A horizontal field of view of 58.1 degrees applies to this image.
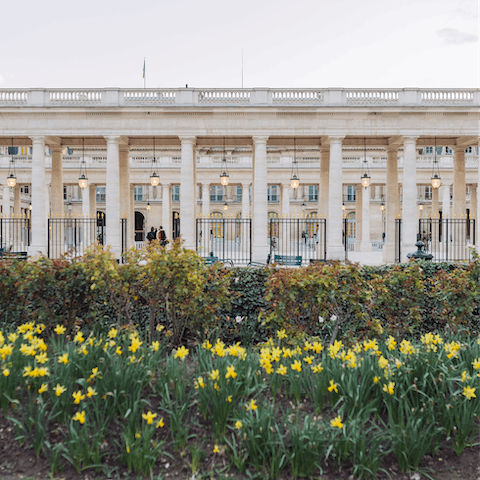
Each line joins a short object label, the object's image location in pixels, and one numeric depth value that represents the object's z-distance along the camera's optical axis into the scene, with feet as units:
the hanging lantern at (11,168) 135.17
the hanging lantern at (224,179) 87.04
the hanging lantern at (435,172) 89.15
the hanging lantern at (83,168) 138.56
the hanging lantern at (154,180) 89.98
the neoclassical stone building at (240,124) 84.17
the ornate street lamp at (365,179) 93.86
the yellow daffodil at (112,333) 17.07
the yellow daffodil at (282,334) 19.57
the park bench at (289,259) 69.21
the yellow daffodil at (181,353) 15.80
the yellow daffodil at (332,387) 14.39
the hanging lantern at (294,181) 85.99
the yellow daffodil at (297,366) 15.09
